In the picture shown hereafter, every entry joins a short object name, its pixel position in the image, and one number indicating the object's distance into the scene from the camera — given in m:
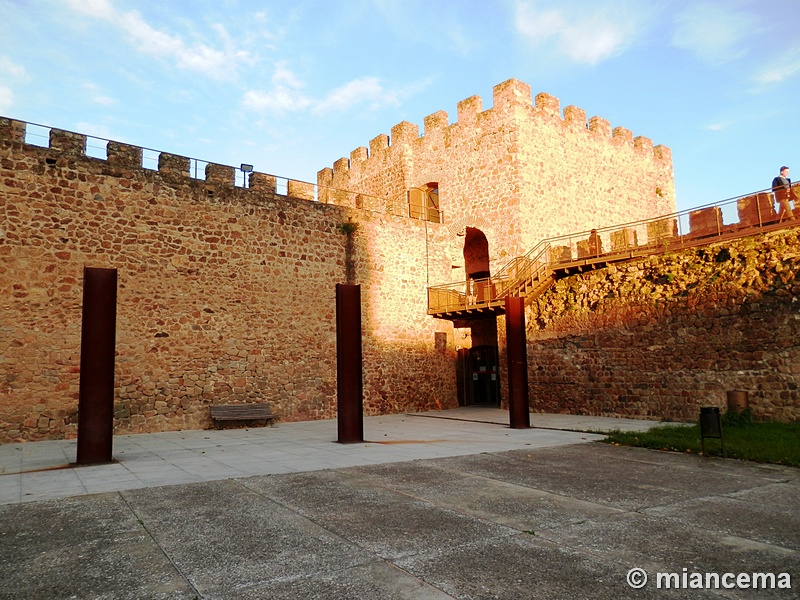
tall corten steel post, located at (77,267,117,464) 7.40
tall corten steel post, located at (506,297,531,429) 11.41
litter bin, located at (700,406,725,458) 7.52
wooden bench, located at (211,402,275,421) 12.50
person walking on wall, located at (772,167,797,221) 11.09
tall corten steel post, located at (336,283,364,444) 9.65
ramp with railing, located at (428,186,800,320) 11.71
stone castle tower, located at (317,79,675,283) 17.94
